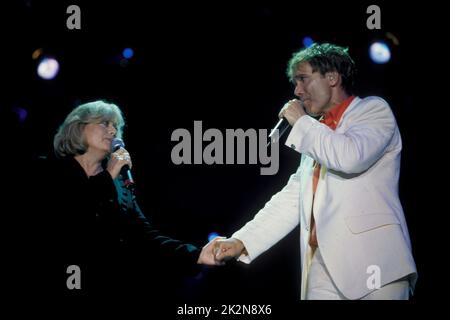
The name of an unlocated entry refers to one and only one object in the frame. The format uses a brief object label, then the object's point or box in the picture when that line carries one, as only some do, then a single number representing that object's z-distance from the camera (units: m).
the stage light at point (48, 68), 6.33
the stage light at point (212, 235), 6.87
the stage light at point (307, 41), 6.27
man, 3.86
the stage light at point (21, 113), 6.32
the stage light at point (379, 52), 6.11
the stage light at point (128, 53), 6.54
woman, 5.32
